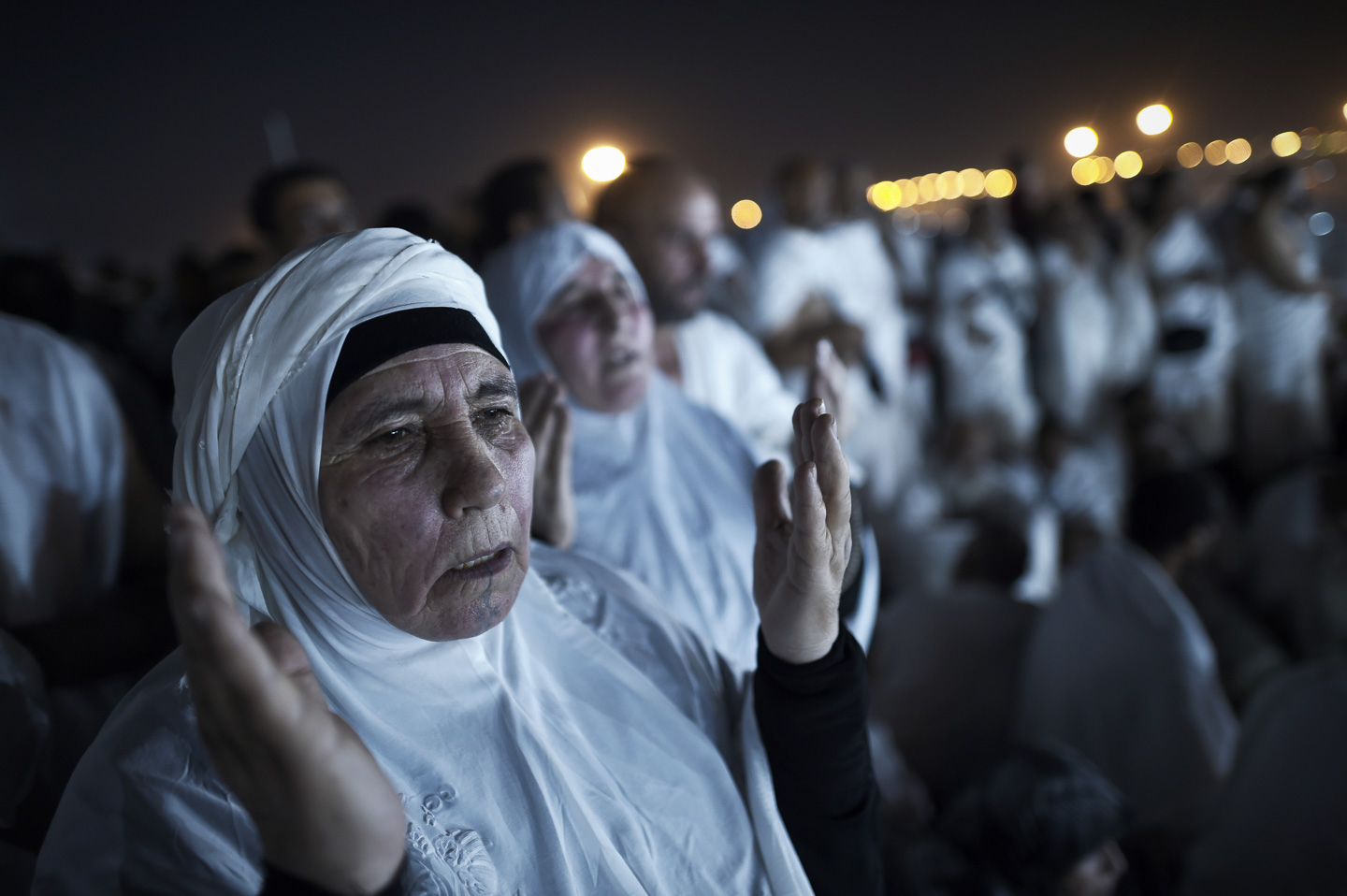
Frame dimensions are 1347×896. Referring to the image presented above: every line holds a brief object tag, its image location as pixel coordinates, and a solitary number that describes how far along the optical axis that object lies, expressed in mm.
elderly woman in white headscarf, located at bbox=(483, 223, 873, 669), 1486
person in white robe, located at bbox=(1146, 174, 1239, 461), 5117
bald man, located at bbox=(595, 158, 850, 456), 2023
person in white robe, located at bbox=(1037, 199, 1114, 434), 5242
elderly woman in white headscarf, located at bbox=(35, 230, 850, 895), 743
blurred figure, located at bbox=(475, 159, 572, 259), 2607
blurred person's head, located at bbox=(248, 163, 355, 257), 2064
